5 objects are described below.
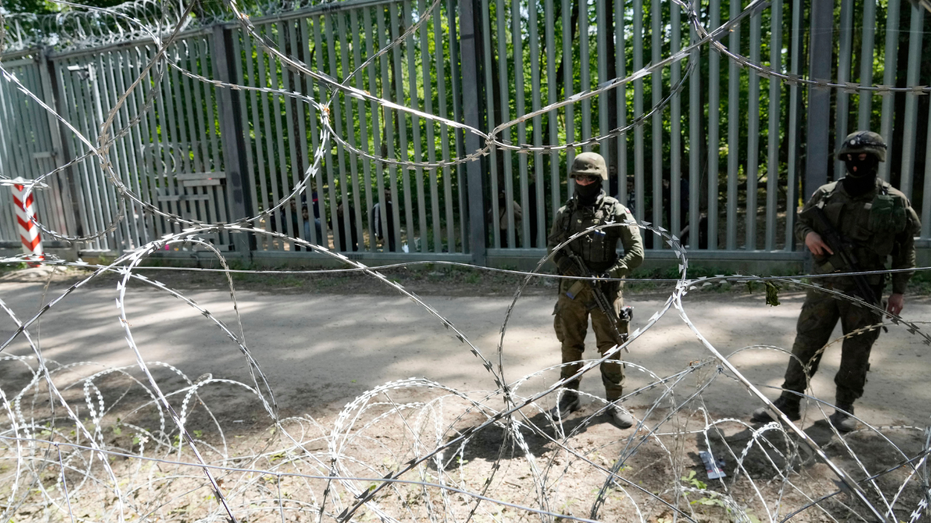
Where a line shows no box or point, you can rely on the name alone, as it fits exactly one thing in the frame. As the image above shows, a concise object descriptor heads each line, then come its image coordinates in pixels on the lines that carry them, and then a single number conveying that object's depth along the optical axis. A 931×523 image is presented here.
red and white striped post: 10.05
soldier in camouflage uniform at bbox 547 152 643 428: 3.60
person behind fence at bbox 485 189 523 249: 8.10
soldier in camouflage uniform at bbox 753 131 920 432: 3.31
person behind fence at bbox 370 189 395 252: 8.55
